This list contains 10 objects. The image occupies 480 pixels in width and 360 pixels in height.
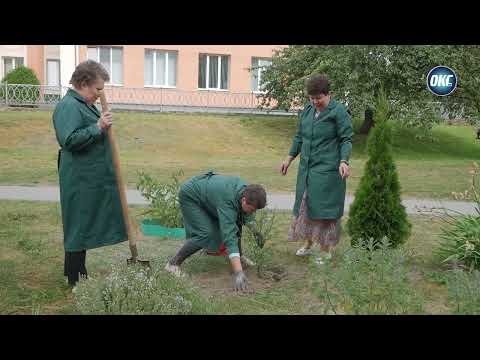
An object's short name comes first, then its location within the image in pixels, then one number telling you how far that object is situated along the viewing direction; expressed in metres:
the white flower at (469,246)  4.87
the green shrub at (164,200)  6.46
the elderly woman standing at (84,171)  4.39
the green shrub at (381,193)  5.28
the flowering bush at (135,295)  3.57
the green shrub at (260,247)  5.14
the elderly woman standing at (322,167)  5.34
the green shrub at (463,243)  5.12
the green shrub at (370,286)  3.51
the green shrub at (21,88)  23.28
